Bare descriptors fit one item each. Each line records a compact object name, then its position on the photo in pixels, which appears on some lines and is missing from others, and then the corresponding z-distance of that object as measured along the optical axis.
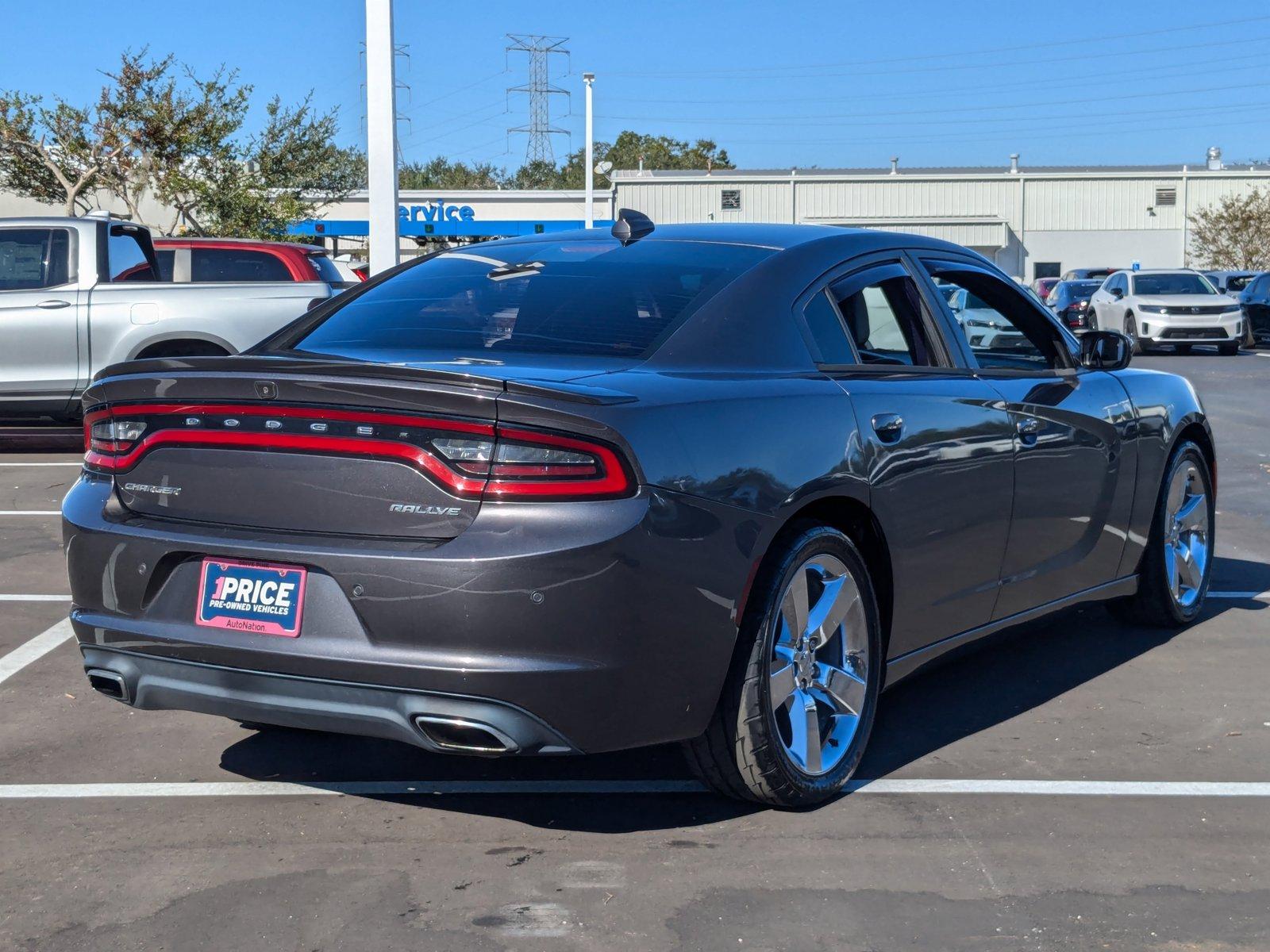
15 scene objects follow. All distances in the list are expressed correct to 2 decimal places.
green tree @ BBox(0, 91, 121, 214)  26.88
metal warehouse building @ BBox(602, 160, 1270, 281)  63.34
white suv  28.20
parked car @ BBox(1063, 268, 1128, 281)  43.84
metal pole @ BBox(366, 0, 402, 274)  12.27
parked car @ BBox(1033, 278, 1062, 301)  43.50
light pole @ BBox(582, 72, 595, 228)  40.88
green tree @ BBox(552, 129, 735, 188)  122.12
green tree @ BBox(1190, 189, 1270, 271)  58.22
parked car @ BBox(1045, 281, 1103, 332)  35.25
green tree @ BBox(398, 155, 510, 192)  114.31
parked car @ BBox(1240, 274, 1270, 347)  31.12
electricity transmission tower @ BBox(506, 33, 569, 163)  78.81
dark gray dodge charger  3.47
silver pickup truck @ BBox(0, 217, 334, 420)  12.20
